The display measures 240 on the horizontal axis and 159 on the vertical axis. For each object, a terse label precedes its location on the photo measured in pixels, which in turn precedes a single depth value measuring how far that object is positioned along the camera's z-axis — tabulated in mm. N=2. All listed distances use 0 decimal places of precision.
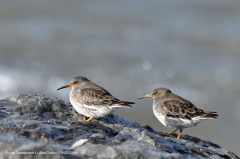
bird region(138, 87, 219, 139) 15414
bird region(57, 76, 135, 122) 14867
